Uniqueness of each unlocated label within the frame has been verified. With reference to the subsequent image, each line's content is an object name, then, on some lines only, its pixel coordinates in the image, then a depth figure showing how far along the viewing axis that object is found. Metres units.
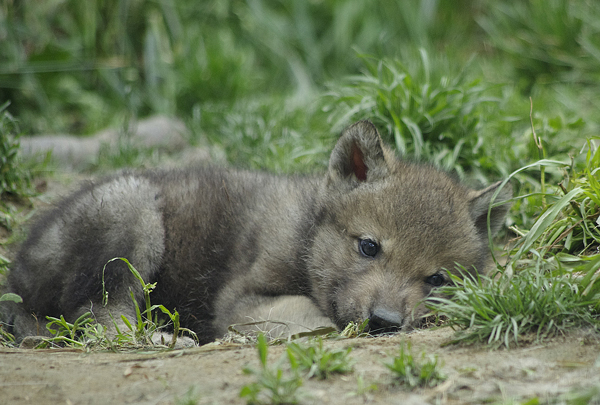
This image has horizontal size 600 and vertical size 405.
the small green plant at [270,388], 3.95
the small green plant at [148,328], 5.94
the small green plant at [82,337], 5.95
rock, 12.12
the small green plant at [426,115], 9.56
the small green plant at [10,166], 9.44
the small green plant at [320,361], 4.45
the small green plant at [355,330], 5.94
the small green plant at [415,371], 4.35
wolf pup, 6.62
